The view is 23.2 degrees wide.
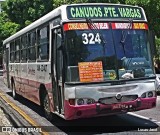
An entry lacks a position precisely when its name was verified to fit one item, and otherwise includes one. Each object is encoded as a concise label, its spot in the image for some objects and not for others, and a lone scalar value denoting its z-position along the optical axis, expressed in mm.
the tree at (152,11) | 21094
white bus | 8609
